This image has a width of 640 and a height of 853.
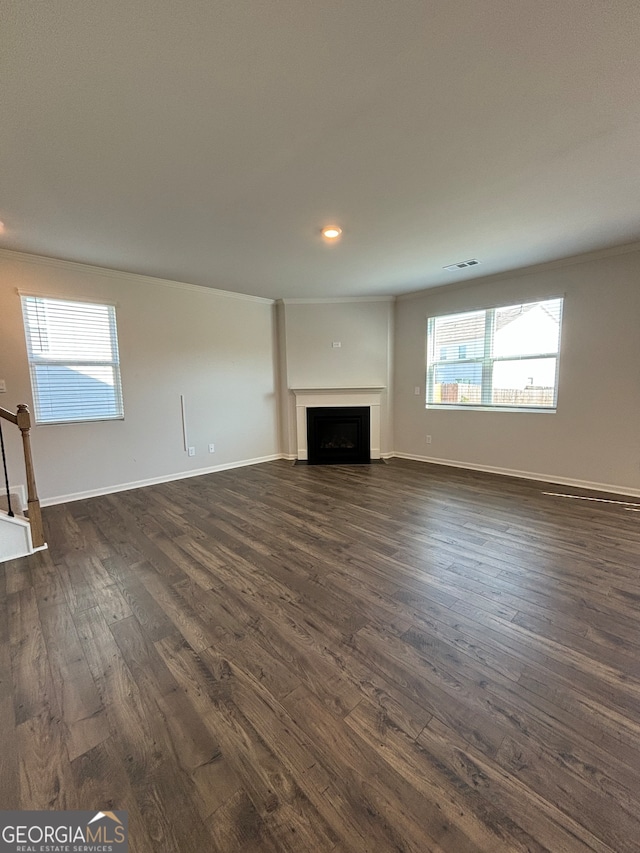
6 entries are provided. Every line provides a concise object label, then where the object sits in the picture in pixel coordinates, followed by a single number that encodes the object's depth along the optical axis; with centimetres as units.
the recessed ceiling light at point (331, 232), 307
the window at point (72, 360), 367
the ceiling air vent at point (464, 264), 399
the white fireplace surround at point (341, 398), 567
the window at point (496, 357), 429
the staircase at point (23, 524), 266
